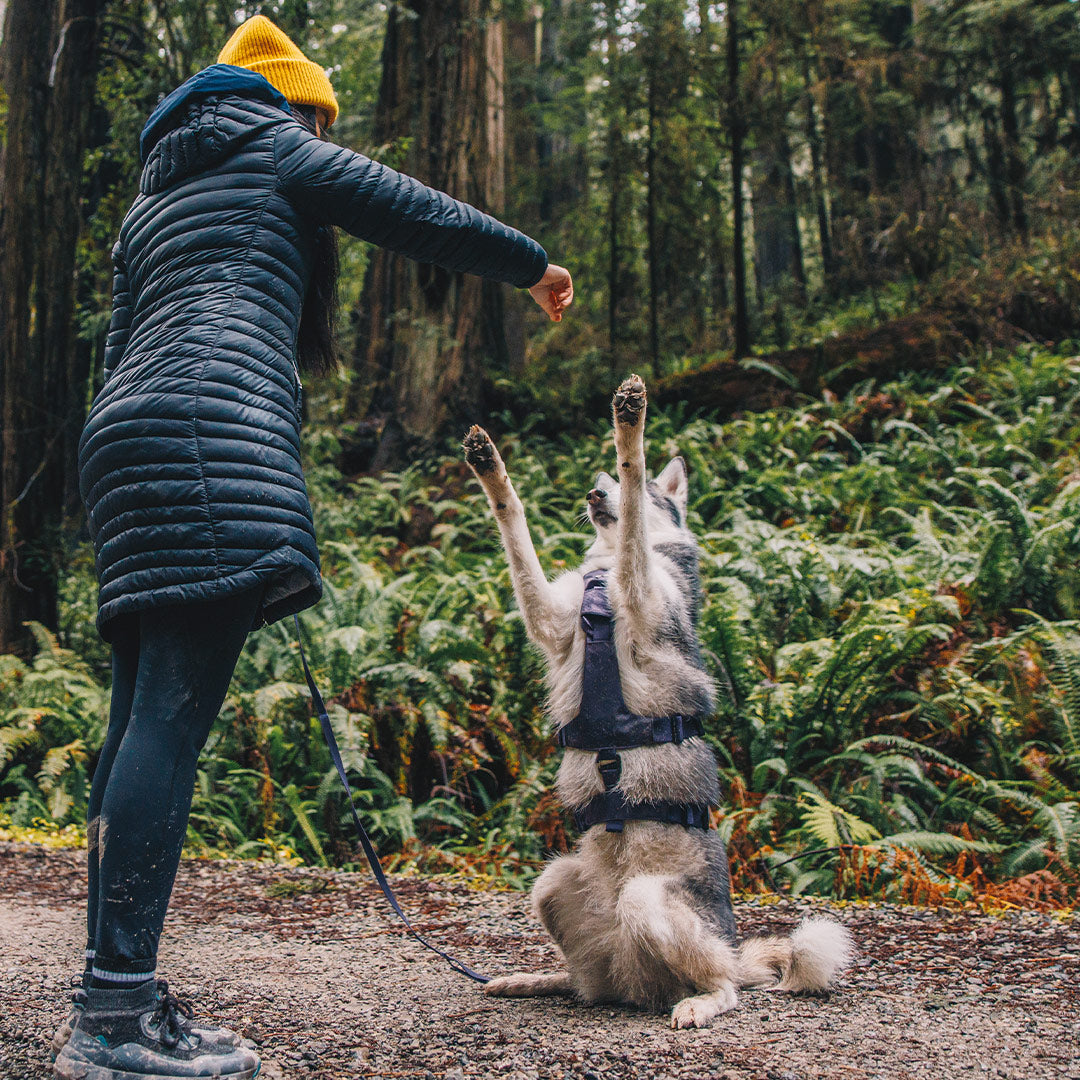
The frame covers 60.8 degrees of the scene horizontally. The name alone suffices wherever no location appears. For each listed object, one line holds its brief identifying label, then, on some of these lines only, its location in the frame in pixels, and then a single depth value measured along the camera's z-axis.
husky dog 3.12
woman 2.36
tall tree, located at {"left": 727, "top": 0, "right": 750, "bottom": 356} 12.46
